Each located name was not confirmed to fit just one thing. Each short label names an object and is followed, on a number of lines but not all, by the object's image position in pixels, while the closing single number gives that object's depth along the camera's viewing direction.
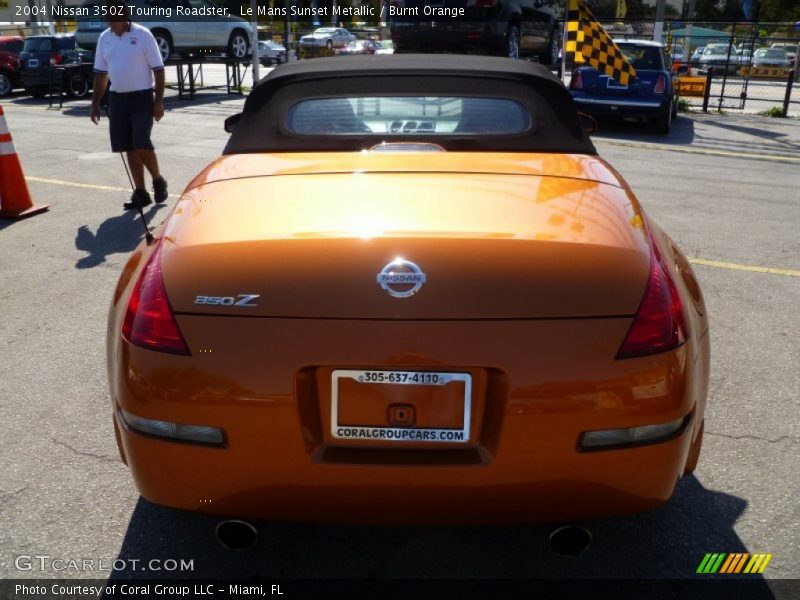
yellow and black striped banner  12.57
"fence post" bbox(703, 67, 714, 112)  15.83
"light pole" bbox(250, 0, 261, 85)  18.69
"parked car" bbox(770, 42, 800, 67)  30.92
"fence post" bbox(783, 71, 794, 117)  15.67
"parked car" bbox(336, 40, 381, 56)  31.67
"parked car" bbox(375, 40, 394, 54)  32.75
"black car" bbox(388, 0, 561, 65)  16.67
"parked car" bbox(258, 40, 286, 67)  34.78
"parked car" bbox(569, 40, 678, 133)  12.53
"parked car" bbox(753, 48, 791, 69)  27.19
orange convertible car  1.92
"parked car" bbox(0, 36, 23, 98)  18.84
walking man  6.62
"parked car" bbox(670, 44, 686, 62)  28.25
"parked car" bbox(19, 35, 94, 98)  17.81
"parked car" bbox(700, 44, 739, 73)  25.42
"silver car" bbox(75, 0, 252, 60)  18.55
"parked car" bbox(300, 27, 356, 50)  35.42
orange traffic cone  6.66
